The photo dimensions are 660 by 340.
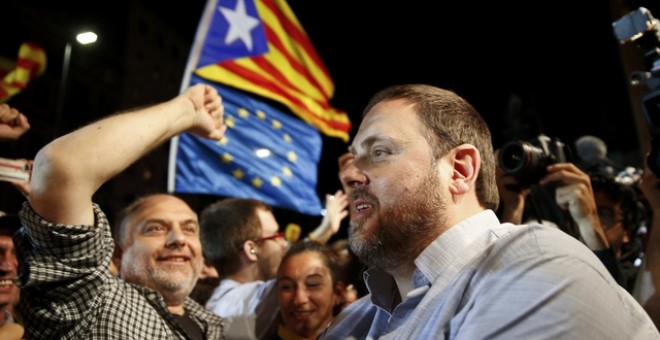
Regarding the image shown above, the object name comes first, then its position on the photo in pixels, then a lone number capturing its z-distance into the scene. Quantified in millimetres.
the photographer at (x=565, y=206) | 2664
